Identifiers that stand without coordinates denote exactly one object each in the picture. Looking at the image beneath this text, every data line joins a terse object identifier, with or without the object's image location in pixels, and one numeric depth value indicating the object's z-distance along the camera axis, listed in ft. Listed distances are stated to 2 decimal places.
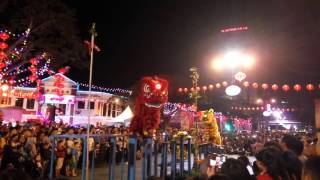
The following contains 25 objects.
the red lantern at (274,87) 42.49
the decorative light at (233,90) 37.05
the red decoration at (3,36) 46.60
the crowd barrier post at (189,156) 21.73
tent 48.37
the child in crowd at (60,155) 27.84
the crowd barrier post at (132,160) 16.73
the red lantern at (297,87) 40.66
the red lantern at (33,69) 56.91
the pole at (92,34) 15.81
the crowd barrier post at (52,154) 15.50
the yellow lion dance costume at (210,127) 29.83
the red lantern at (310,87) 39.16
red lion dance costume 21.16
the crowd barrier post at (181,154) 20.48
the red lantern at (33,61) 57.79
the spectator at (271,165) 9.60
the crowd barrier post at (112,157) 16.21
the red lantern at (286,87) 41.74
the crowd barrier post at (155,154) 19.73
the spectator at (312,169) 6.74
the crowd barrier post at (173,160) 19.68
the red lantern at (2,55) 48.02
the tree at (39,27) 56.80
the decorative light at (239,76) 39.60
